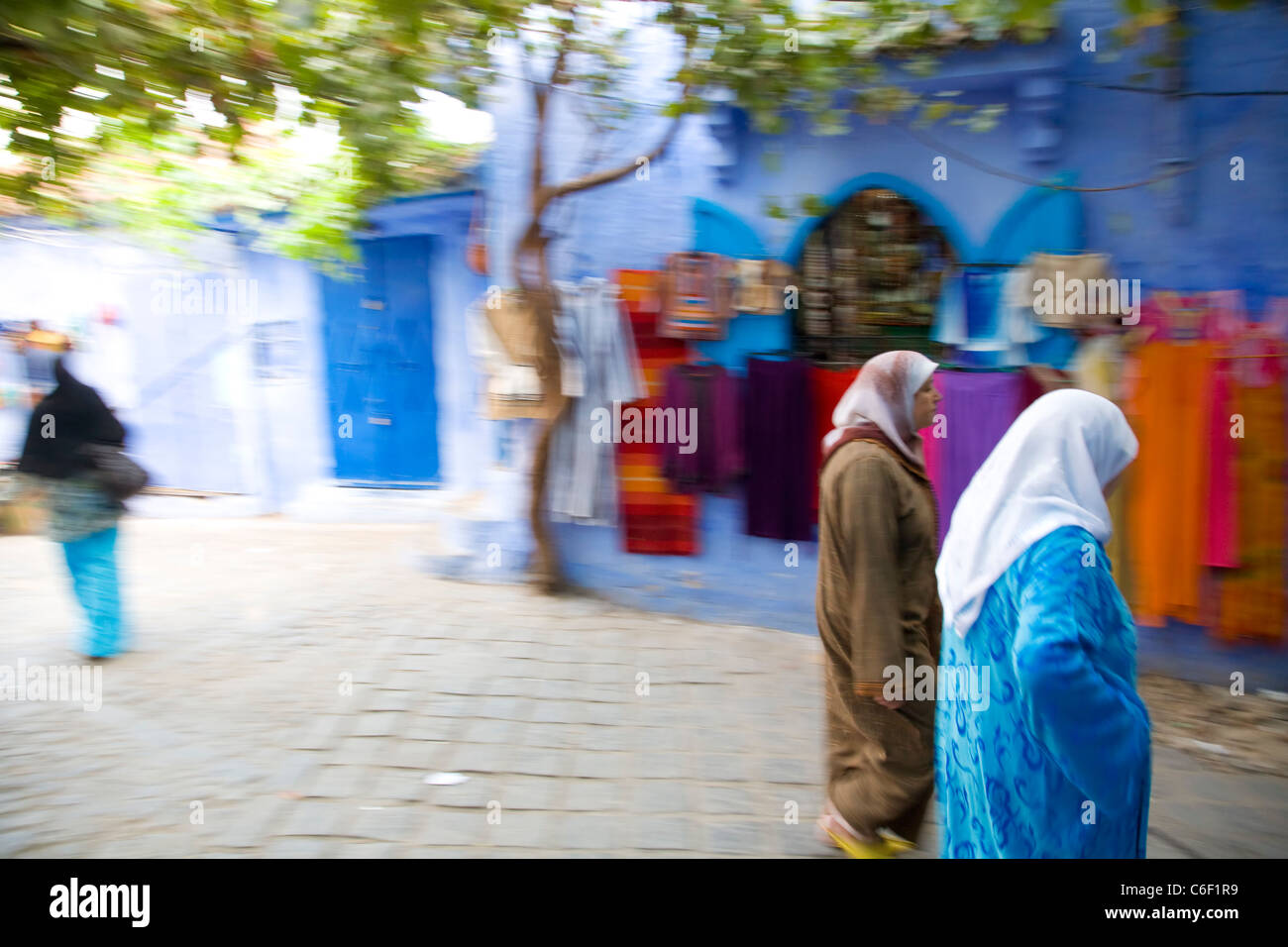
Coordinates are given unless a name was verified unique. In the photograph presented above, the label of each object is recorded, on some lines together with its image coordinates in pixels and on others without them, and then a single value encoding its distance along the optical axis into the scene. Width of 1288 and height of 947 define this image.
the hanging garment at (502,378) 4.79
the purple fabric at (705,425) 4.53
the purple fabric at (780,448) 4.40
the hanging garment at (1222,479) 3.74
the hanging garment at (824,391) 4.36
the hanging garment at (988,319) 4.04
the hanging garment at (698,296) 4.47
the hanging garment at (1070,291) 3.93
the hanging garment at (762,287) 4.44
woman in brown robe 2.36
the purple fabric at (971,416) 4.07
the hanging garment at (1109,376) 3.92
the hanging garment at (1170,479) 3.79
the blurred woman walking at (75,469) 3.97
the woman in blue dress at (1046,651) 1.58
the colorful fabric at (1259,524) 3.70
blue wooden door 5.65
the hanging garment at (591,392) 4.66
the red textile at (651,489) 4.63
